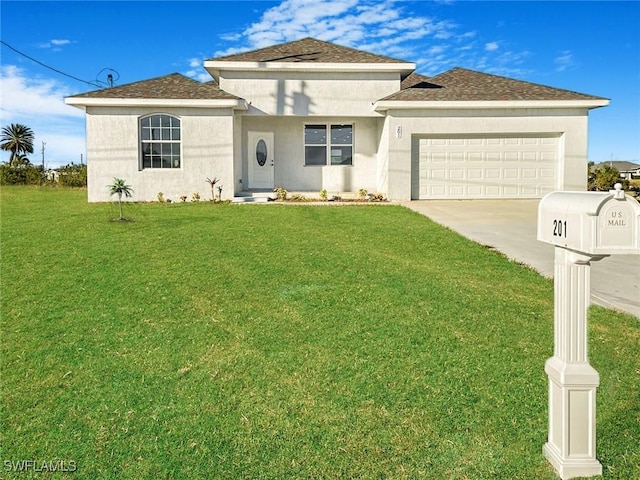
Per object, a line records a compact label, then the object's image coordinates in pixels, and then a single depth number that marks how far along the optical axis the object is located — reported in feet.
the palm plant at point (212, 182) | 53.95
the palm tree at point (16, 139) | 186.60
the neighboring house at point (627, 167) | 155.74
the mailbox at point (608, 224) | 7.39
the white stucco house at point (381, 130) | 54.34
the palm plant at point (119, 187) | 39.10
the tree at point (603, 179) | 60.75
